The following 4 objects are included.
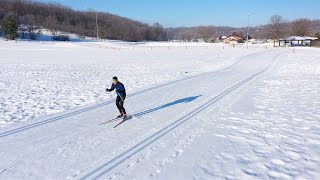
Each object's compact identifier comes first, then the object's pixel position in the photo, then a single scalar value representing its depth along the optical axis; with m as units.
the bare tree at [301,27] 83.42
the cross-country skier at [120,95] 7.06
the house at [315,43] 58.70
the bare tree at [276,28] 71.25
